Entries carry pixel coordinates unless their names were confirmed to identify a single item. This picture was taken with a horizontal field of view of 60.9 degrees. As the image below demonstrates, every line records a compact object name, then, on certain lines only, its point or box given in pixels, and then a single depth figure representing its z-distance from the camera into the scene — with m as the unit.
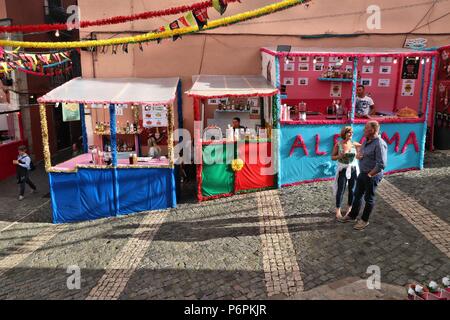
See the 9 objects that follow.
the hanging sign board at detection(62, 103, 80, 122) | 12.23
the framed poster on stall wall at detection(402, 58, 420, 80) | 13.27
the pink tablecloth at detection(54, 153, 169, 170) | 10.35
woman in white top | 7.78
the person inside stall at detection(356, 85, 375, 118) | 11.59
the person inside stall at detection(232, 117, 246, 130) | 11.20
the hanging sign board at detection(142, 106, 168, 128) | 13.37
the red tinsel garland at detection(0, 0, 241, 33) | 9.51
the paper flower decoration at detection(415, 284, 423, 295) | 4.78
